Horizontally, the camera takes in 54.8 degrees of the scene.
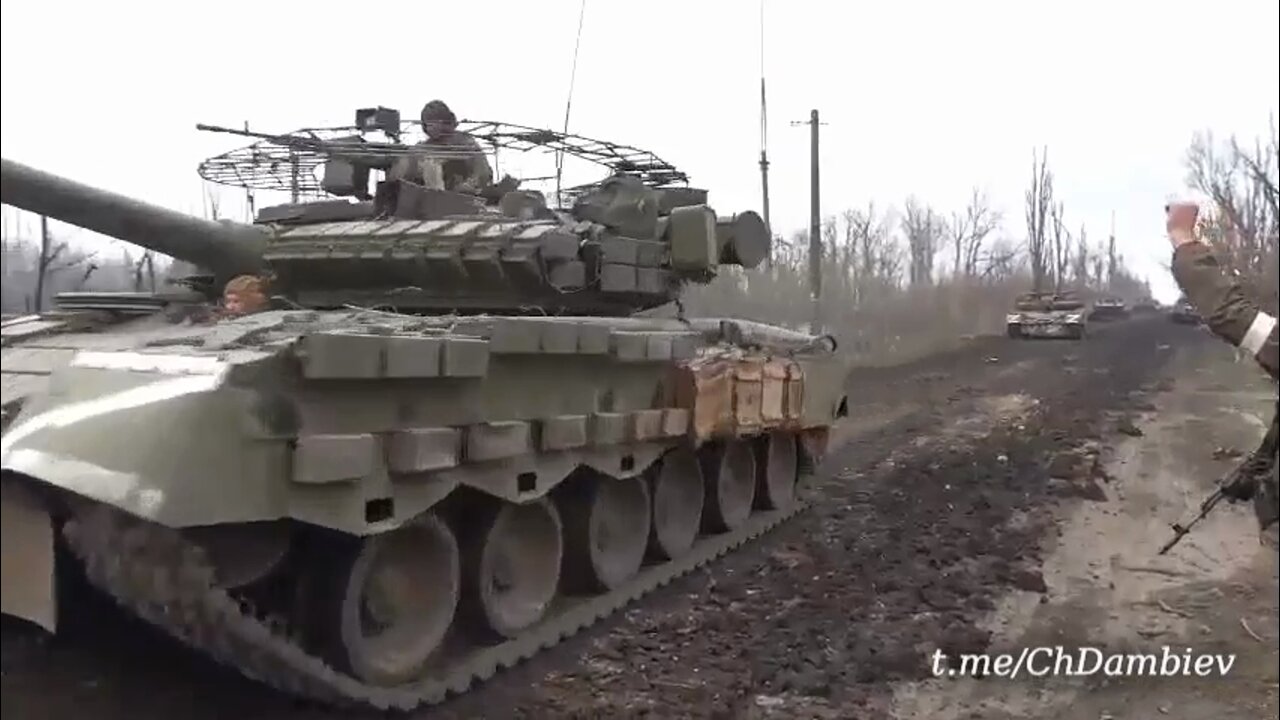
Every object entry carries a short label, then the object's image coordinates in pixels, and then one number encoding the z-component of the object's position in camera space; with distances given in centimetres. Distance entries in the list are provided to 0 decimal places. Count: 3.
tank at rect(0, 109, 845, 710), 403
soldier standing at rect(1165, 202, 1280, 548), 296
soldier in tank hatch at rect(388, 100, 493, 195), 697
